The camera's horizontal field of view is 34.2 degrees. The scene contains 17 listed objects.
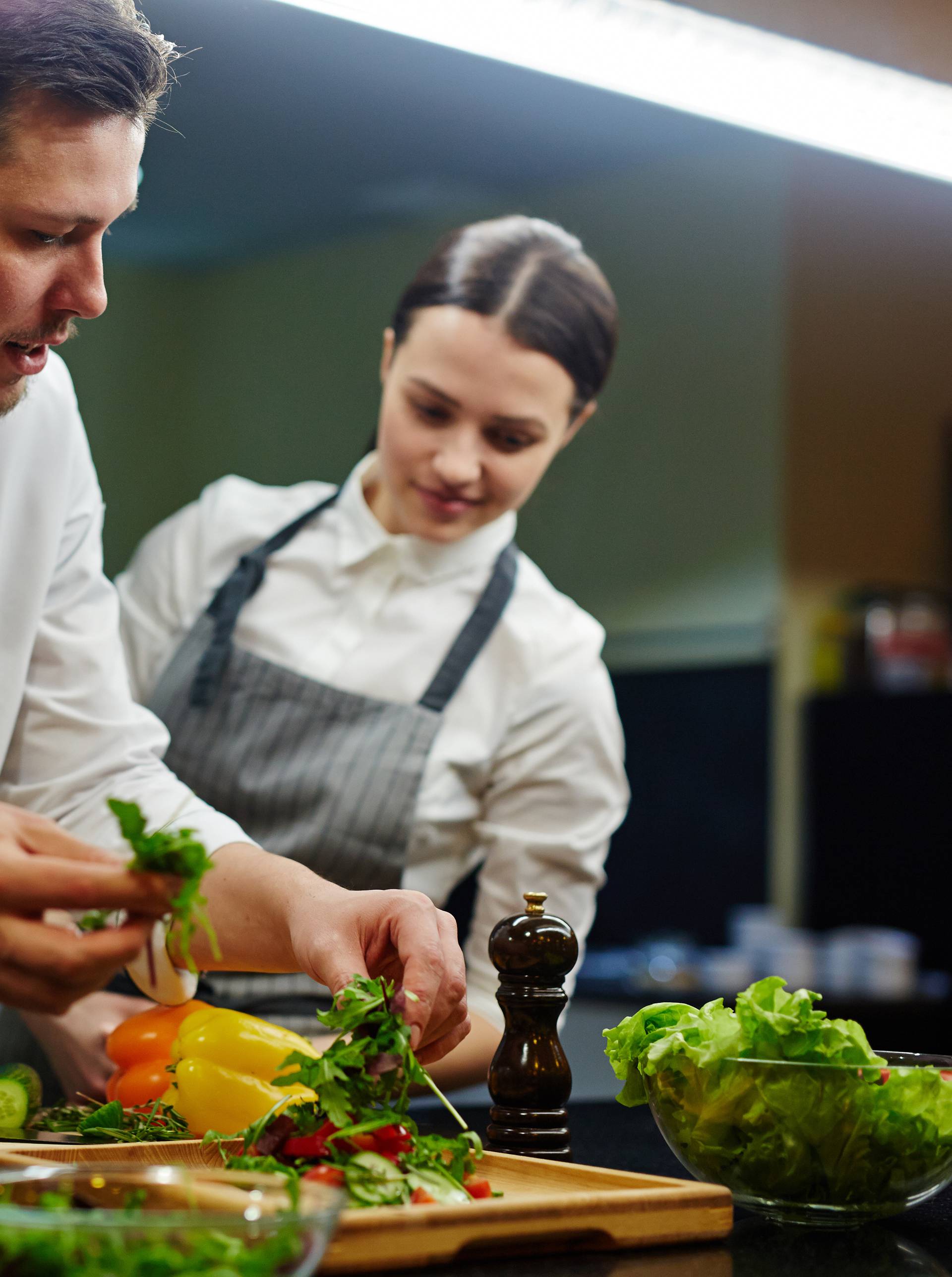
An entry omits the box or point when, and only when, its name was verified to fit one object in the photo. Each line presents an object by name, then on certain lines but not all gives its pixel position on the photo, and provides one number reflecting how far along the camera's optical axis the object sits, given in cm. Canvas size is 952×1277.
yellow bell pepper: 115
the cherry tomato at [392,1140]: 96
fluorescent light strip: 197
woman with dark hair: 171
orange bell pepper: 126
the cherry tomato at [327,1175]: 90
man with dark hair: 78
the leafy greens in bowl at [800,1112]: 99
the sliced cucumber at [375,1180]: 89
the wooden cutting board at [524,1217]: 85
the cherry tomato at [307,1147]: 95
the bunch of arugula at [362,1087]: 96
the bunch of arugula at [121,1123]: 111
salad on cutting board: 93
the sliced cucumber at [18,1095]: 120
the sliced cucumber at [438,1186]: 92
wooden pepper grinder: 123
